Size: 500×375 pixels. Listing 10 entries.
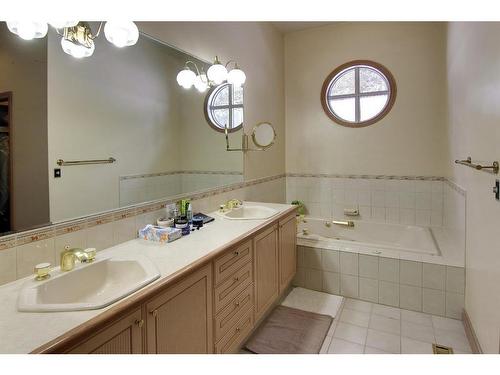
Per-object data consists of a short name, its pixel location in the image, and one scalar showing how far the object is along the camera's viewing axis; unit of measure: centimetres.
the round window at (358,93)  332
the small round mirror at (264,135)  302
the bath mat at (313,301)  245
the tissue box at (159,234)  162
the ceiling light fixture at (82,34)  124
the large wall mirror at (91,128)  122
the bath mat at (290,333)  196
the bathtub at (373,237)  263
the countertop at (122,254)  81
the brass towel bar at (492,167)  143
